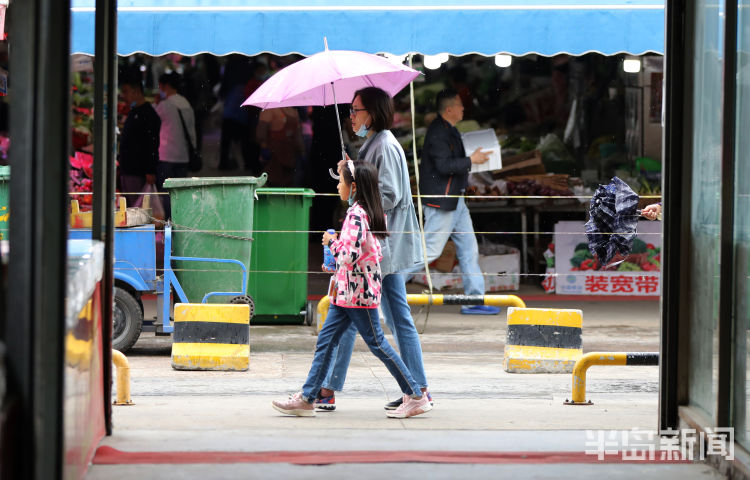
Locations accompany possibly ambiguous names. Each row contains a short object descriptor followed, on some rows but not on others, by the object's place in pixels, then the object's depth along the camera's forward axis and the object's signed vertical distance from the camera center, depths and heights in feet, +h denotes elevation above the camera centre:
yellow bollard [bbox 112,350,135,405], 40.68 -3.14
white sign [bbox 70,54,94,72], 74.28 +5.72
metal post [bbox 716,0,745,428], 28.07 +0.16
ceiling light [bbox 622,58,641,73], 70.79 +5.57
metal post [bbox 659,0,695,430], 32.37 +0.53
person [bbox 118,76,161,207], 77.77 +3.01
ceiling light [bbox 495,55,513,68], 69.52 +5.57
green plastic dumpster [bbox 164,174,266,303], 58.59 -0.19
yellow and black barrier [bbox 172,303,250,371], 51.34 -2.73
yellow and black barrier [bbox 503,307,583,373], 51.01 -2.68
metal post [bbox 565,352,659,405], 41.16 -2.49
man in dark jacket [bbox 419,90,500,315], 69.51 +1.52
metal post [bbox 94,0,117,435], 31.17 +1.04
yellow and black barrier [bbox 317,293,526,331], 51.01 -1.75
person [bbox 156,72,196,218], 78.69 +3.59
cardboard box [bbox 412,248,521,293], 77.82 -1.73
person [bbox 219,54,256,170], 81.82 +4.37
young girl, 38.93 -1.22
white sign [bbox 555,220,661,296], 77.82 -1.36
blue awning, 62.59 +5.91
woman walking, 40.63 -0.15
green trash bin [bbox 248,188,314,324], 62.39 -0.72
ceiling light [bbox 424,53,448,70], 69.15 +5.47
